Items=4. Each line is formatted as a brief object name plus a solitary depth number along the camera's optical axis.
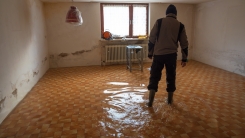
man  2.28
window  5.24
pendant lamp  3.76
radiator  5.22
